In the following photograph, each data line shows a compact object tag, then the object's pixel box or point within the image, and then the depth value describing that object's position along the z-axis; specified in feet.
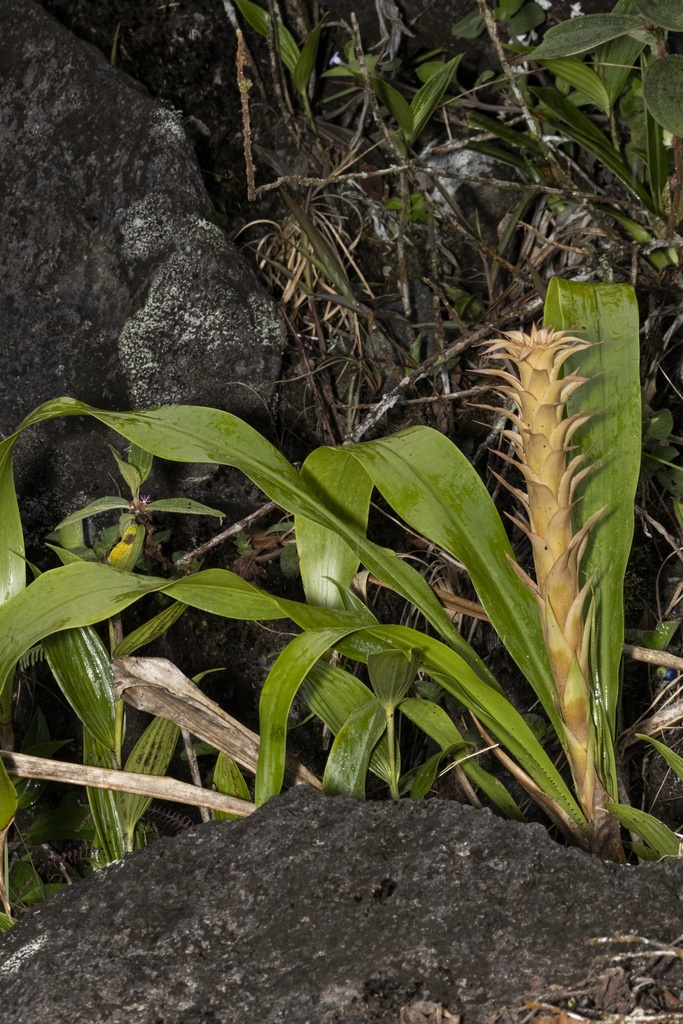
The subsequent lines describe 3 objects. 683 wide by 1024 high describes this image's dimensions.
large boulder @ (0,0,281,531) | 6.77
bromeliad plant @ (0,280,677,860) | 5.94
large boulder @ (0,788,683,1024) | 5.58
